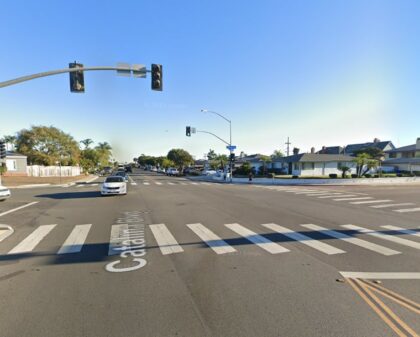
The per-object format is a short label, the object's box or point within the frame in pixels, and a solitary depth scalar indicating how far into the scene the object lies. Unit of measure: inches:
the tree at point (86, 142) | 4653.1
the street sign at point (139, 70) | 460.3
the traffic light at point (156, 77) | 487.5
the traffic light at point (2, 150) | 848.3
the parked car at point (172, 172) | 2310.8
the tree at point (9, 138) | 3740.2
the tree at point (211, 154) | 5001.0
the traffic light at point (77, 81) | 436.8
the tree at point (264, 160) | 1994.1
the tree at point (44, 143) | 2108.8
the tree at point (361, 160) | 1433.3
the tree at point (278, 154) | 3225.9
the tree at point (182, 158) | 3440.0
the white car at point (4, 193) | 624.6
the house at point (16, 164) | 1766.5
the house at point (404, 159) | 2306.8
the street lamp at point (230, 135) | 1392.5
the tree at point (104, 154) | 3854.6
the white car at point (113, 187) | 729.0
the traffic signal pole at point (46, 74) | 390.3
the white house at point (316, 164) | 1803.6
